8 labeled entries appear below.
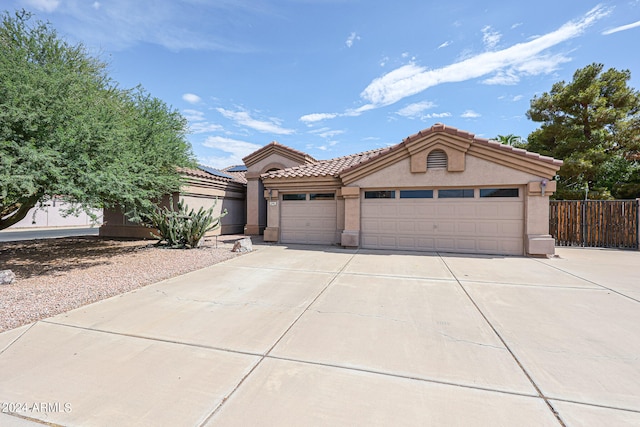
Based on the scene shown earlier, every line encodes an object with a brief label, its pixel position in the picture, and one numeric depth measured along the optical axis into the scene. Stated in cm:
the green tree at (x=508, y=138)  3484
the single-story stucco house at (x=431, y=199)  1041
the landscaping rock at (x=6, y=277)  628
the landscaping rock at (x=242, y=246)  1091
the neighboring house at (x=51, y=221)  2674
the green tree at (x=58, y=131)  643
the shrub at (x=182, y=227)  1146
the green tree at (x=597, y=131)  1530
